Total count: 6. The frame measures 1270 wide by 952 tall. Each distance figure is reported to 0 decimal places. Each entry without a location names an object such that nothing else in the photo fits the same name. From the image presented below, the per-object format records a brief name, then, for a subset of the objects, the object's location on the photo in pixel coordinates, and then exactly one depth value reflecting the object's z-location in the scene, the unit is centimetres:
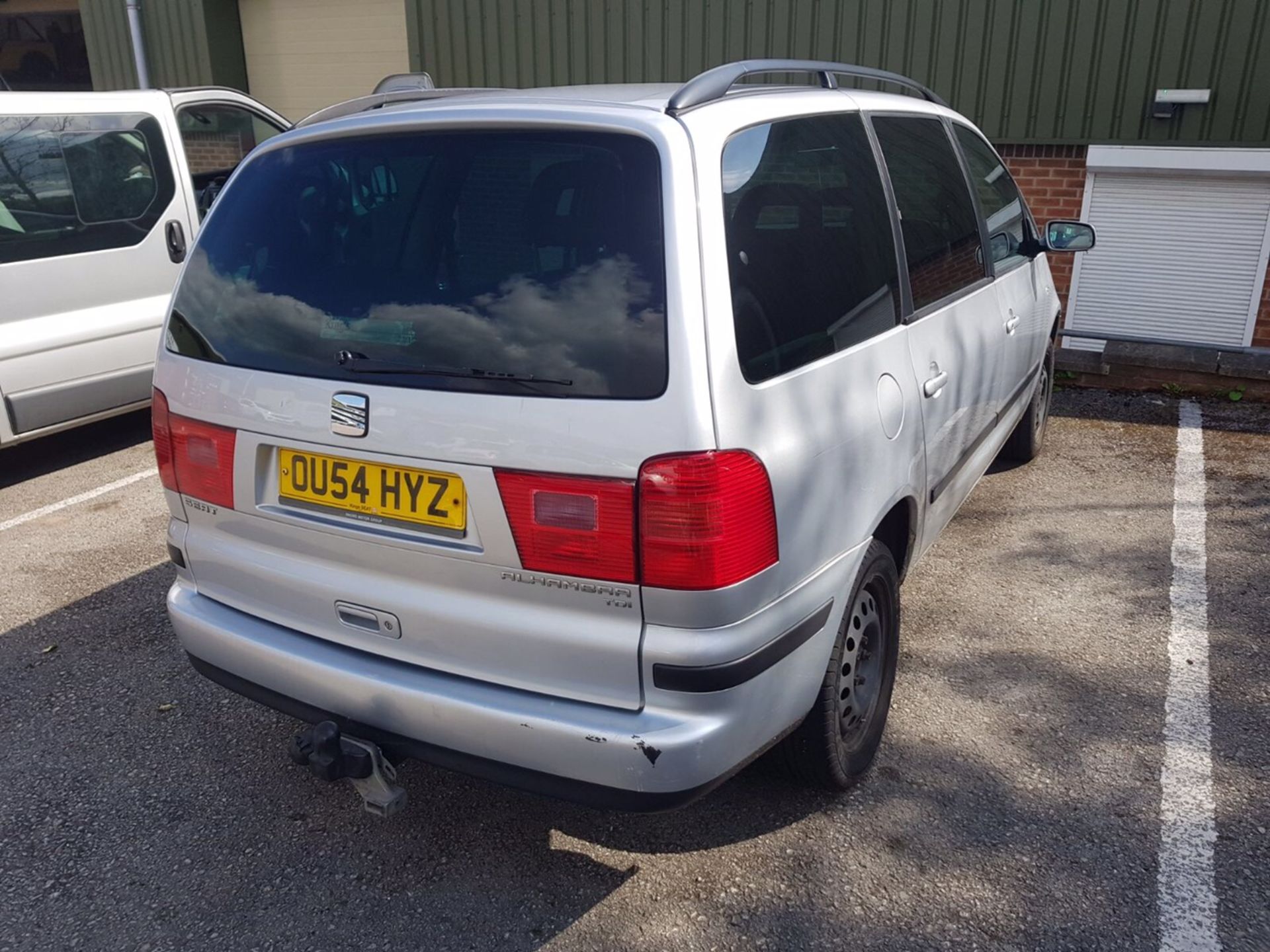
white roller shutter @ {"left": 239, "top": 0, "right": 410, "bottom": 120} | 1080
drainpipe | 1142
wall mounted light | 698
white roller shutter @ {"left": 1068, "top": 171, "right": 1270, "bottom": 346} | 729
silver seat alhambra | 212
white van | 537
